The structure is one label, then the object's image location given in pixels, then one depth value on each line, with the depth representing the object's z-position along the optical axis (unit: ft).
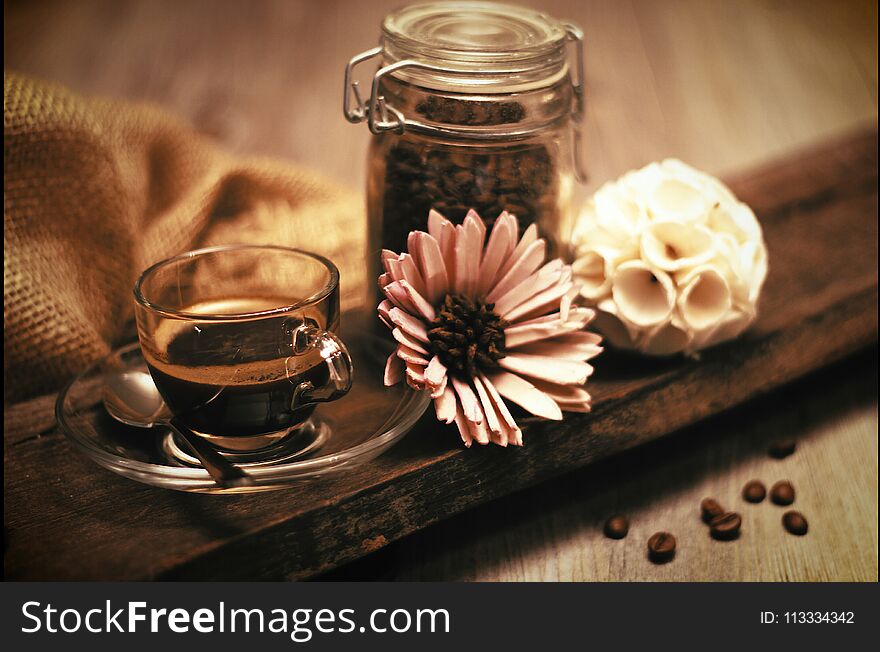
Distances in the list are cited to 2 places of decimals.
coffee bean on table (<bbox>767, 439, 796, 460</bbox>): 2.89
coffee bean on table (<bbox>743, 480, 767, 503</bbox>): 2.68
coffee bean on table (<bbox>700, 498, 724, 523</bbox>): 2.60
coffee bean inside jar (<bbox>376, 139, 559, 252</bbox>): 2.39
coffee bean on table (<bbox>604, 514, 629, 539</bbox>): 2.53
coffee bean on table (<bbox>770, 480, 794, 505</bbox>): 2.67
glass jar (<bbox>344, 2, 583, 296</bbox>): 2.35
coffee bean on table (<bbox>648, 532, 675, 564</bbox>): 2.45
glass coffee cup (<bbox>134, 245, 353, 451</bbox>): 2.08
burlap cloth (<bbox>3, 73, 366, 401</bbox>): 2.84
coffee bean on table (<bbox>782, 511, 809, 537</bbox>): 2.56
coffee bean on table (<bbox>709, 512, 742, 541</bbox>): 2.53
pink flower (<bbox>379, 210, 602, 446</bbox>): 2.21
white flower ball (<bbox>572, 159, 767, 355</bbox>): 2.56
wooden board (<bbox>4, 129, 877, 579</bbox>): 1.98
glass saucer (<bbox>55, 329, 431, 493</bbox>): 2.08
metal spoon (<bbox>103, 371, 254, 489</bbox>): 2.35
